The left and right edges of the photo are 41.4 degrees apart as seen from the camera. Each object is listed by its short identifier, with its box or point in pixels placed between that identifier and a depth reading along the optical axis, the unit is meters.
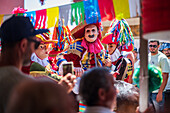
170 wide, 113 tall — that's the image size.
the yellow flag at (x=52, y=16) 3.67
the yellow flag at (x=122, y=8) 2.82
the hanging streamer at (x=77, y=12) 3.32
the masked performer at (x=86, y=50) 3.69
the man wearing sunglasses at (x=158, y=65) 3.70
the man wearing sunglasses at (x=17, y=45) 1.55
